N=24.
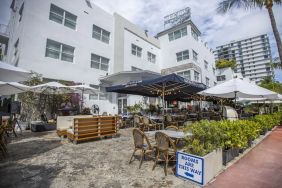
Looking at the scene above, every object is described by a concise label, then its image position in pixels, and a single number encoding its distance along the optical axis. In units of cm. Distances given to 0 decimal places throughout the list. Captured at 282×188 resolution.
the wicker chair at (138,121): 705
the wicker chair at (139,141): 324
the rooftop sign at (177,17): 1858
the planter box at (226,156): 339
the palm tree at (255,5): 690
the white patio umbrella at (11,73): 326
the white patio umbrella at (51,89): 733
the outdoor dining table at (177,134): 334
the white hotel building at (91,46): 936
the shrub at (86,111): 1008
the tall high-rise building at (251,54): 11019
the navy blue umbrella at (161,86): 560
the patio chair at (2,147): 372
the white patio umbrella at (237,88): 483
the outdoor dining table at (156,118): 754
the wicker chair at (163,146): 300
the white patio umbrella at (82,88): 819
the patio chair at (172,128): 432
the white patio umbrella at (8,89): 565
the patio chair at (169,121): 741
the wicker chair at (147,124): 689
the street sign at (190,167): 267
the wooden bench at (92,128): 500
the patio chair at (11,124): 561
